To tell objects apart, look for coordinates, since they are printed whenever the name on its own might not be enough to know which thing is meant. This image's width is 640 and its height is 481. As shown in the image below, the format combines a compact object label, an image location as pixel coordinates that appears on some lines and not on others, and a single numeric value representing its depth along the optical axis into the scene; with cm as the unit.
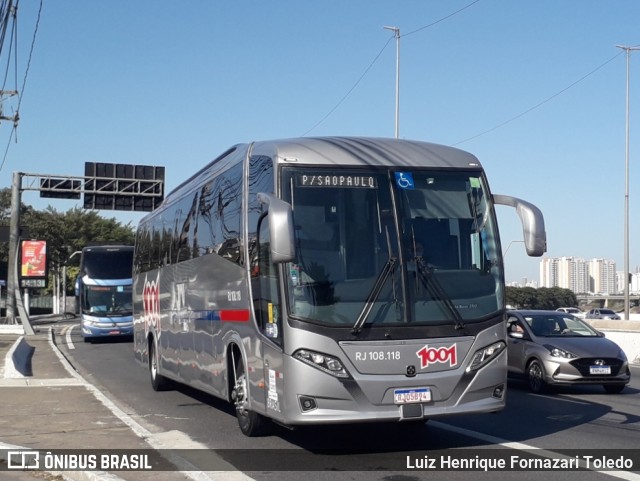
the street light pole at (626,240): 4206
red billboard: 5134
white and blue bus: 3553
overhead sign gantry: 4375
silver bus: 880
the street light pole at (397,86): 3756
